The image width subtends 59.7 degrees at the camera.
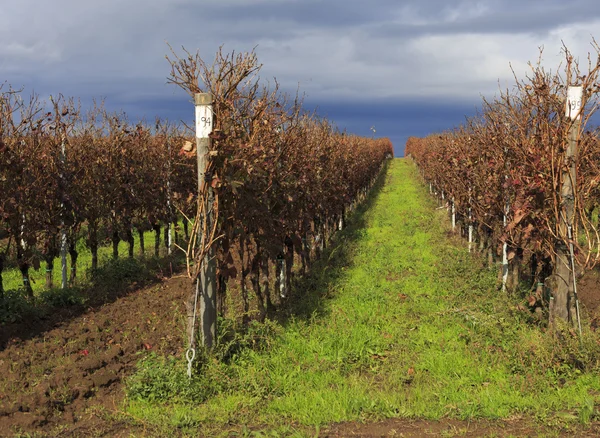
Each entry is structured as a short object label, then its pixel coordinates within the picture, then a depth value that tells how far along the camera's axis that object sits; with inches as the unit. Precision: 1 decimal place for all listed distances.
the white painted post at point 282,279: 364.8
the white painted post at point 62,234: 413.7
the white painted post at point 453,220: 633.6
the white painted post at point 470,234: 528.7
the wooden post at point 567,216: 260.2
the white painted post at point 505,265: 377.3
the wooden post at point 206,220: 237.6
